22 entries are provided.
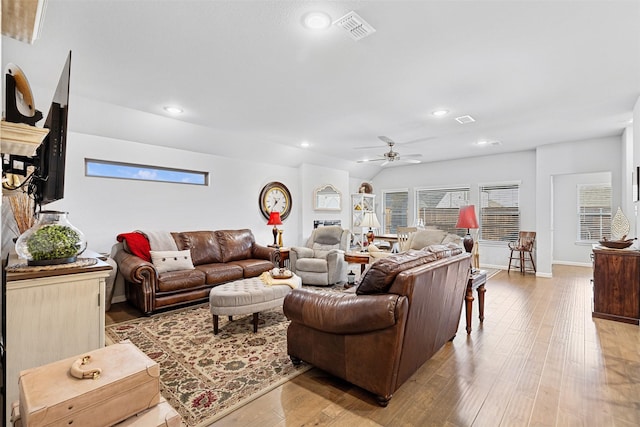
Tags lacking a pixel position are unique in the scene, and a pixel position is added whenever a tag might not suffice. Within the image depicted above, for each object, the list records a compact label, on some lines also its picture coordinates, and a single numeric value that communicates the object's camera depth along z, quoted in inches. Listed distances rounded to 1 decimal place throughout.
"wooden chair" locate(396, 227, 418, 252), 246.7
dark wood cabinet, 137.2
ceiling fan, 185.0
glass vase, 62.3
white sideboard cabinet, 54.9
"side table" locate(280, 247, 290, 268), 217.2
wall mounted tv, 62.7
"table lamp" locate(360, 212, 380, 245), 207.9
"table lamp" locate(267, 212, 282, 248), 228.1
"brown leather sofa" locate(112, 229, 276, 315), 143.5
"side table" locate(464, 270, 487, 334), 125.8
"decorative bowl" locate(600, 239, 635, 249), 143.5
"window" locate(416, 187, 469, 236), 298.2
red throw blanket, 158.6
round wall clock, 243.9
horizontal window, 166.7
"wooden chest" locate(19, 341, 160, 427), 33.7
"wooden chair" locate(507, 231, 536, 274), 247.1
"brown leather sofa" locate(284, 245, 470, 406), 75.6
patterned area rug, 81.8
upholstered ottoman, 119.9
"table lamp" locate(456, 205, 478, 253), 152.2
